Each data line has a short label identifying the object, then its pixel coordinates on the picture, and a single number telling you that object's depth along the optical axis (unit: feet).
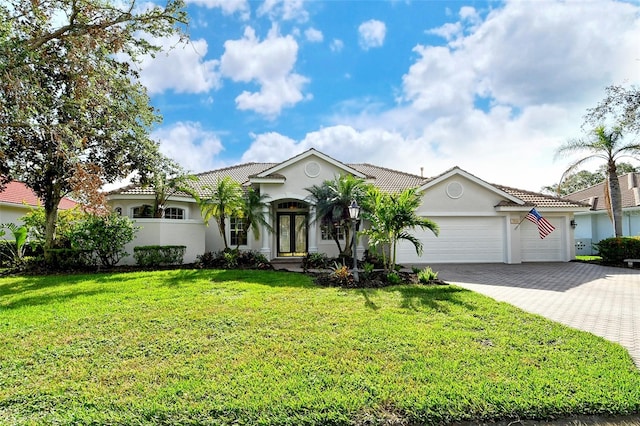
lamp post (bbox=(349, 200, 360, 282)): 35.53
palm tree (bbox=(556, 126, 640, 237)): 57.69
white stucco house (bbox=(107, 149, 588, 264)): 55.36
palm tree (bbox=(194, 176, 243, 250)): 48.73
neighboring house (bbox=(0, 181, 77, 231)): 62.90
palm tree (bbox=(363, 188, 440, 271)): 37.17
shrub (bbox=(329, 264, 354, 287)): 34.76
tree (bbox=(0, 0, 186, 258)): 24.85
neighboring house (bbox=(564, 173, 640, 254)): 72.79
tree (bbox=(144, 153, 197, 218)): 49.37
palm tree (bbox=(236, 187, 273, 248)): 51.50
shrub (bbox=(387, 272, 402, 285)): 35.06
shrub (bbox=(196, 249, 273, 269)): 46.62
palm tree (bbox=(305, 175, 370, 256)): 46.83
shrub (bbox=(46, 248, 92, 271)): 44.73
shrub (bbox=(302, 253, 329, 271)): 48.34
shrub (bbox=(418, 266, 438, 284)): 35.60
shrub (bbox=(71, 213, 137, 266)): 43.88
